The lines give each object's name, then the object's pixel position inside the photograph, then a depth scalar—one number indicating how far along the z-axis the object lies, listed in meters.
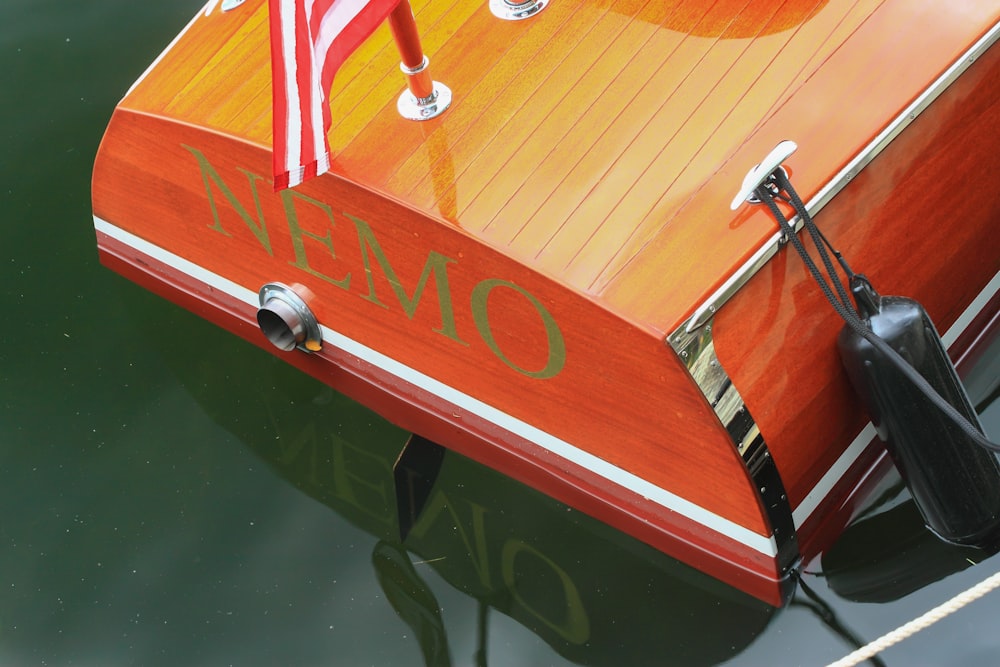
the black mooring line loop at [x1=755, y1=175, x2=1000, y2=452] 4.79
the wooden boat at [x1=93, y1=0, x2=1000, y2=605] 4.98
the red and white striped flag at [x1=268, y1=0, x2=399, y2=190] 4.66
